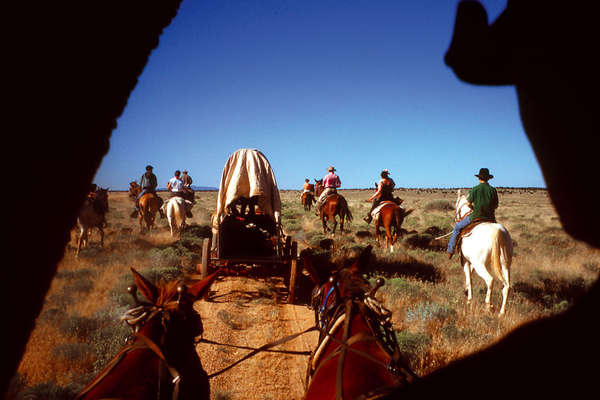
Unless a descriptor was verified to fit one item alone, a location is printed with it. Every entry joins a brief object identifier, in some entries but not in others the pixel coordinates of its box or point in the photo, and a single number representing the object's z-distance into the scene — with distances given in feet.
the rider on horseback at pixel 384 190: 39.99
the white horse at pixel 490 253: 20.58
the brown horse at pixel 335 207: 49.14
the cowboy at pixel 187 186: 54.28
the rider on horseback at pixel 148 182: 44.60
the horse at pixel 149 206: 44.93
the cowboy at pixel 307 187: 96.20
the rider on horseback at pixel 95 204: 36.22
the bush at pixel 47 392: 10.61
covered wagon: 23.54
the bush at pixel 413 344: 14.49
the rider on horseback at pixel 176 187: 48.16
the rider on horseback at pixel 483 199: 23.03
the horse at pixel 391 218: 36.91
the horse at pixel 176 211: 43.83
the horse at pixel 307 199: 90.63
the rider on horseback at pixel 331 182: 54.29
